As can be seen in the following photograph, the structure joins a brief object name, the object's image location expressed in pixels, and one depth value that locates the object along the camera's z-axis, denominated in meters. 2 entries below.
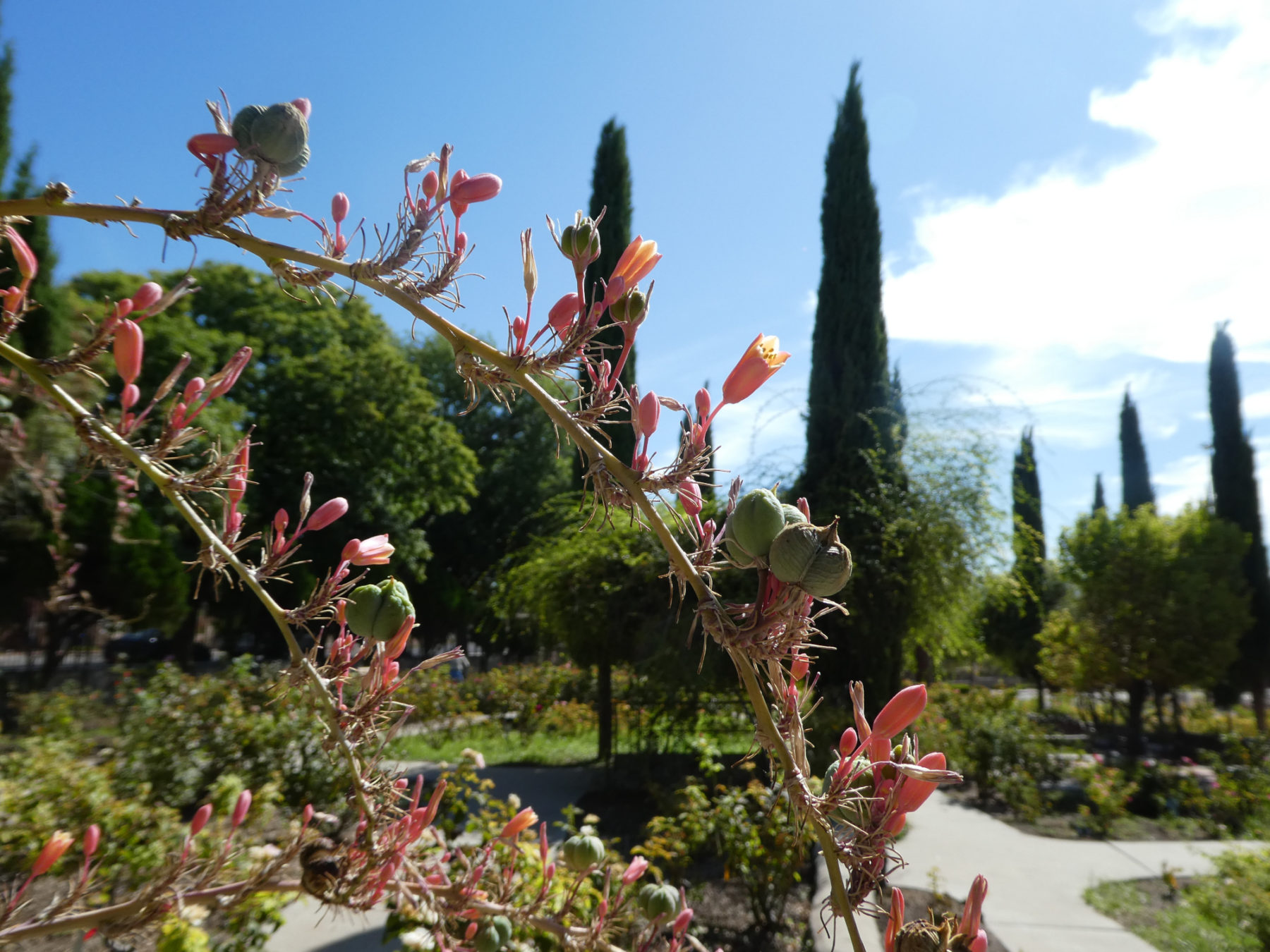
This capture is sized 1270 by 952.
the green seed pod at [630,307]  0.66
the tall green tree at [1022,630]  17.38
